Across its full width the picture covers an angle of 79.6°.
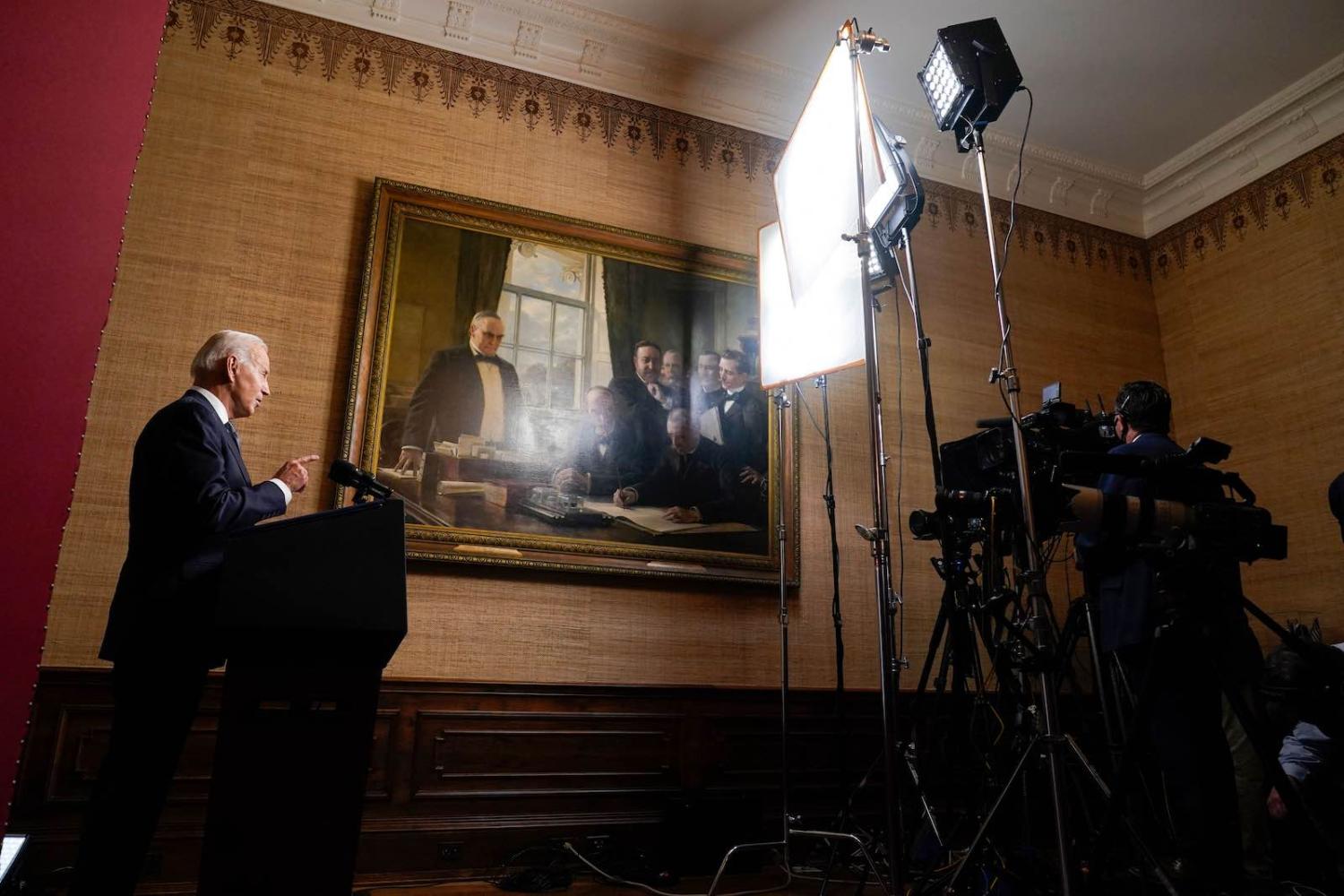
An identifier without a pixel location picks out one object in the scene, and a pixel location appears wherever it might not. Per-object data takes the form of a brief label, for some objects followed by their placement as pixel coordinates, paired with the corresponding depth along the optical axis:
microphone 1.83
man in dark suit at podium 1.64
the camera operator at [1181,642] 1.63
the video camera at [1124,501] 1.62
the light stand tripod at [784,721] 2.56
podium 1.42
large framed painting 3.26
